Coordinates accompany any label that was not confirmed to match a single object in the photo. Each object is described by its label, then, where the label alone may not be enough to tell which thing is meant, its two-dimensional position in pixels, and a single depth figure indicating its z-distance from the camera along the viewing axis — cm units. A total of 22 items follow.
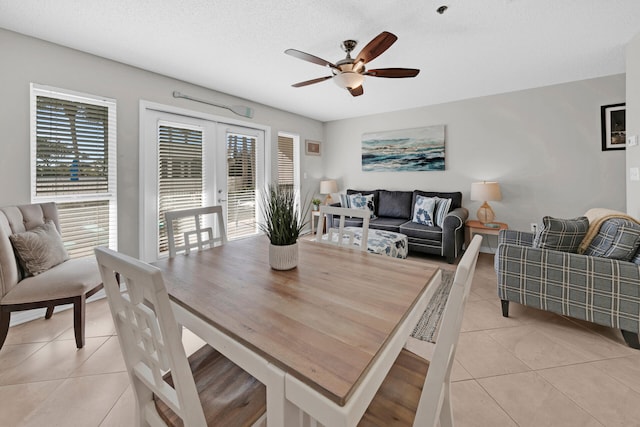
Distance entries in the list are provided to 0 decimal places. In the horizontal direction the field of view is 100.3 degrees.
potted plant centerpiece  131
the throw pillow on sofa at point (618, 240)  177
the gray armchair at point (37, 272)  173
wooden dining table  63
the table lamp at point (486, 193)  363
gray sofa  354
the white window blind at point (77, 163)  236
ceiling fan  197
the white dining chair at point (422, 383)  67
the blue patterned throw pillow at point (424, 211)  398
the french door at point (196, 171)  309
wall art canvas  448
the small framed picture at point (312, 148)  531
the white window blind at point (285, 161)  484
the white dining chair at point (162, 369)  65
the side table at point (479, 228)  353
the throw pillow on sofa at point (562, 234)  196
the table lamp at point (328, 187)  532
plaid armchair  175
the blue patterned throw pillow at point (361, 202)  464
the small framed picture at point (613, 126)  324
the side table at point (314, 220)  521
